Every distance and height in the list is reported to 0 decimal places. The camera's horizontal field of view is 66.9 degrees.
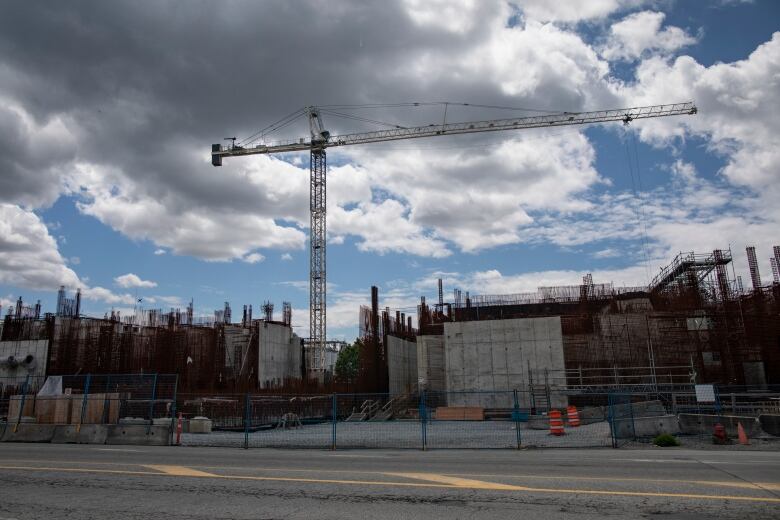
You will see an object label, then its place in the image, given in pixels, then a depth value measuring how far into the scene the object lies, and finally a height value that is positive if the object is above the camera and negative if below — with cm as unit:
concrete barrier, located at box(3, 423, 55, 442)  2094 -98
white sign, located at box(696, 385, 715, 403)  2283 -10
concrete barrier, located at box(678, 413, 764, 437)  1914 -109
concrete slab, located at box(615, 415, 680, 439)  1920 -114
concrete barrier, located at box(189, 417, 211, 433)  2531 -99
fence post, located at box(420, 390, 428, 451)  1744 -79
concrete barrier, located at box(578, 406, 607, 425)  2864 -103
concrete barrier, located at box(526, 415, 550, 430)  2727 -129
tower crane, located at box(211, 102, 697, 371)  6606 +3012
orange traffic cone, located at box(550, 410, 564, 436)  2183 -109
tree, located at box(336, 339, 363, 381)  9366 +628
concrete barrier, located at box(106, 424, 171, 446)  2017 -108
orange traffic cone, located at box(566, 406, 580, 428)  2561 -104
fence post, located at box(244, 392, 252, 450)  1874 -50
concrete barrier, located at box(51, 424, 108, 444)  2047 -103
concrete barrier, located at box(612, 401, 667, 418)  2108 -66
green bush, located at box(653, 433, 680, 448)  1761 -143
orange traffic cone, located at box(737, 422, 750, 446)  1756 -131
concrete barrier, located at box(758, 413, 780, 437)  1867 -105
